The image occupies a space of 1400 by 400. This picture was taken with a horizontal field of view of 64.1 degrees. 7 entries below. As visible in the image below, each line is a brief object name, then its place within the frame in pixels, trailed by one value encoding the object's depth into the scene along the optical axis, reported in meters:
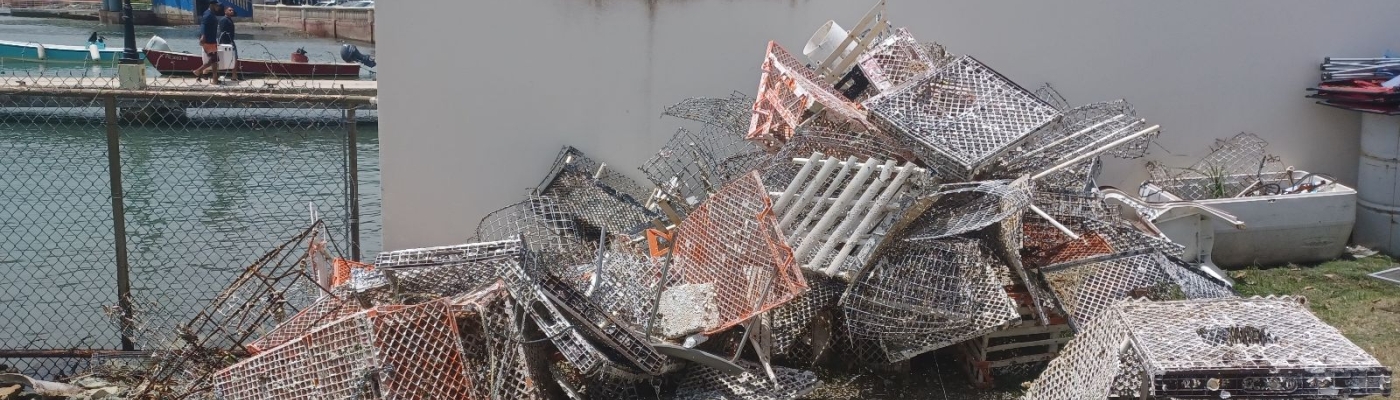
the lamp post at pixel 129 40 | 15.15
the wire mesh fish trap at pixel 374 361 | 3.13
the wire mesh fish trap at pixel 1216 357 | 2.67
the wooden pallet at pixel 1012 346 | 4.09
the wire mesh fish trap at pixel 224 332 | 3.80
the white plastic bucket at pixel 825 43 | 5.23
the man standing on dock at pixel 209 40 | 14.63
